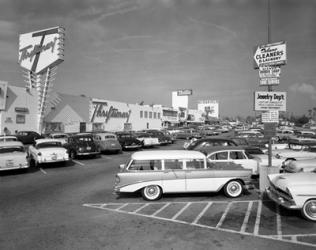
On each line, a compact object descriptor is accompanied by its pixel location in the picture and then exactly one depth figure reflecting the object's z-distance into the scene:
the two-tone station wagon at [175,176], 9.11
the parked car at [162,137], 28.93
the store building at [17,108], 29.52
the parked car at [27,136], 27.48
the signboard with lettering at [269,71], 9.81
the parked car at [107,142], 21.31
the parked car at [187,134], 39.00
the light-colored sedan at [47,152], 15.12
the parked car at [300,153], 13.55
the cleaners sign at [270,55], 9.66
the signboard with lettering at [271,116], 9.73
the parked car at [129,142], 24.00
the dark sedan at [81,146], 18.53
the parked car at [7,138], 19.69
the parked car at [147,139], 26.86
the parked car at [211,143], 16.20
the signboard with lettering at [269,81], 9.78
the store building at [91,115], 36.72
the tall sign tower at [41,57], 32.00
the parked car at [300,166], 10.56
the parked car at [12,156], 13.26
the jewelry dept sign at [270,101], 9.70
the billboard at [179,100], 113.31
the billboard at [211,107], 146.12
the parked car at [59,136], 22.77
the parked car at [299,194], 7.08
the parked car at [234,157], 11.69
